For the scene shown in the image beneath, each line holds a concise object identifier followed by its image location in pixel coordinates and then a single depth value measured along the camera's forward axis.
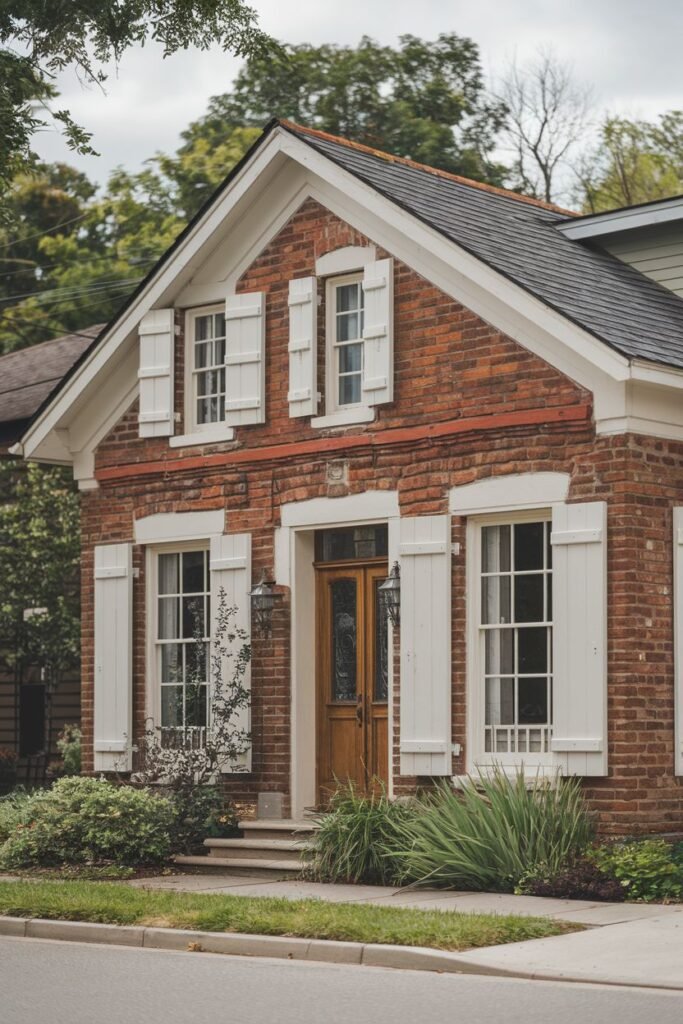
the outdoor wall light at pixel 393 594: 14.88
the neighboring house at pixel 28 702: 22.66
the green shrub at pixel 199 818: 15.56
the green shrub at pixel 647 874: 12.23
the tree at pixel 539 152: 37.31
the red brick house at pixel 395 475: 13.63
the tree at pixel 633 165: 36.06
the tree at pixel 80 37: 16.78
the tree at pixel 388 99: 35.59
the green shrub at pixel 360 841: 13.57
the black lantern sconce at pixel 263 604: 15.80
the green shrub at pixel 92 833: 14.72
